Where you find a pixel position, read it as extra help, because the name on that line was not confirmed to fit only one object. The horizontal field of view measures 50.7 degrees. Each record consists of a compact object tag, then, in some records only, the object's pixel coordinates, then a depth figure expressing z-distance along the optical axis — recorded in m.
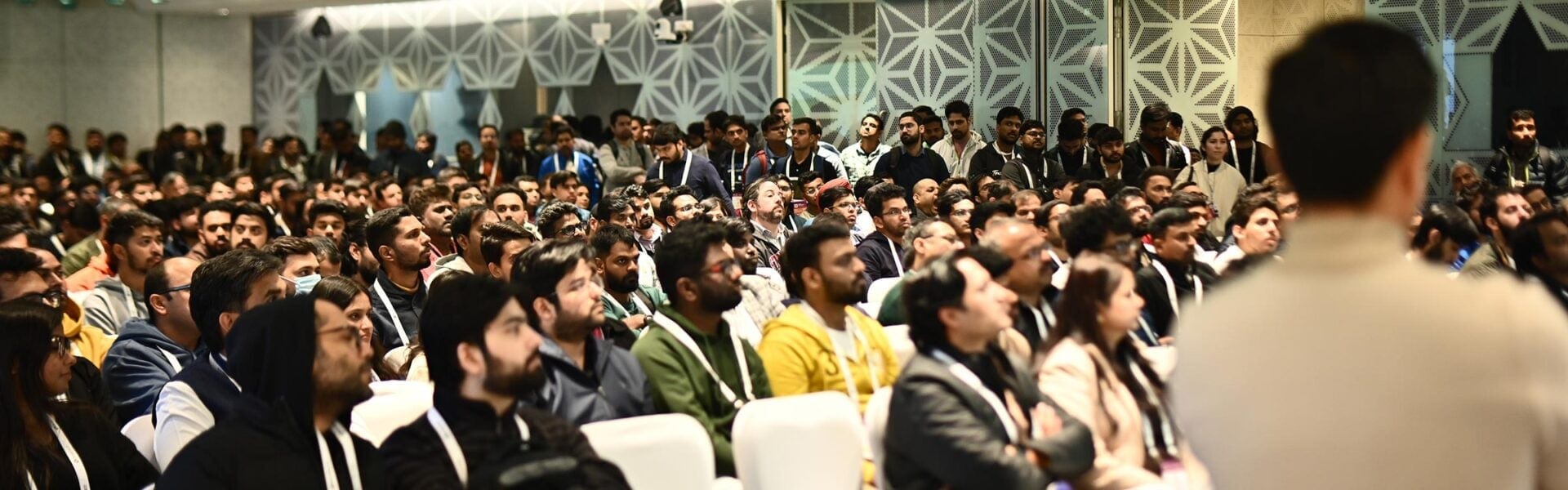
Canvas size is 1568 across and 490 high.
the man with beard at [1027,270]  5.06
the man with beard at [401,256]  6.54
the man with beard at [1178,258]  6.39
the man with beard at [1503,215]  7.73
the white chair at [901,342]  4.89
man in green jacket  4.49
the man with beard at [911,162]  11.39
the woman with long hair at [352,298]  4.82
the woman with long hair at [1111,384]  3.86
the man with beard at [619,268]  6.16
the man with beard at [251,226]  8.27
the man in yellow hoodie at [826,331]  4.64
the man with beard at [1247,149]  11.68
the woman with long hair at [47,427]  3.71
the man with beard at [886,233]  8.00
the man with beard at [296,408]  3.28
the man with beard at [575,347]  4.23
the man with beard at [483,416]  3.26
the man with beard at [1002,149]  11.47
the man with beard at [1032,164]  11.04
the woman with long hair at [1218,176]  10.94
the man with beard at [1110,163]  11.18
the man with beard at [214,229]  8.03
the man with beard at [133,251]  6.88
